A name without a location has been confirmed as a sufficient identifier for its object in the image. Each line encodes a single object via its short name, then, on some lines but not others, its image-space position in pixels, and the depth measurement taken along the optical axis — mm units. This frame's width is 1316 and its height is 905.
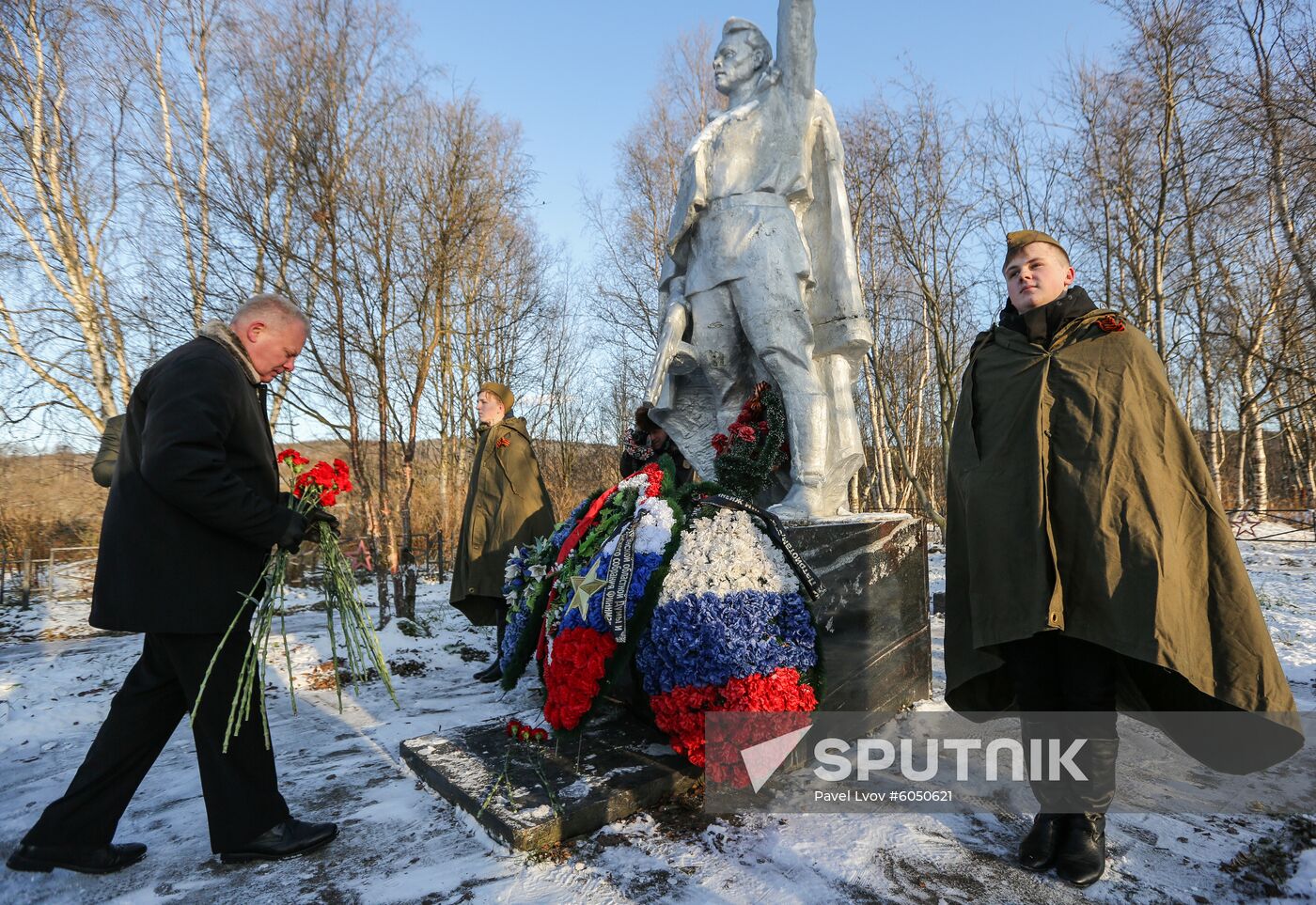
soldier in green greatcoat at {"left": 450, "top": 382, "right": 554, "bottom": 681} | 5113
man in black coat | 2135
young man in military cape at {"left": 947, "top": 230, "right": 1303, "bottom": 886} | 1896
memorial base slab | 2201
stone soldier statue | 3703
